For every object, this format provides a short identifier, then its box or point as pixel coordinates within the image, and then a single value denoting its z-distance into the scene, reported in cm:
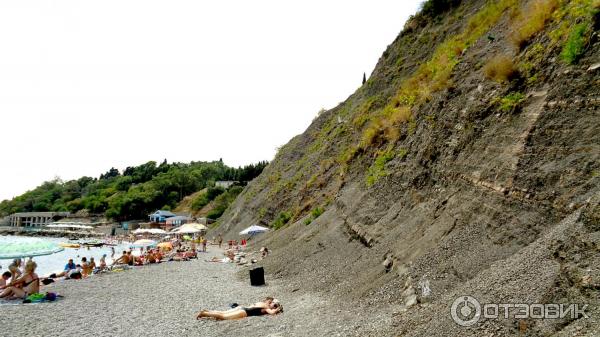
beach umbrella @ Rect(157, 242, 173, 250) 3703
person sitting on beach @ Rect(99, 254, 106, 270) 2314
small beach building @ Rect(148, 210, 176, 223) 9306
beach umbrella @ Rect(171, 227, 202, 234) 3927
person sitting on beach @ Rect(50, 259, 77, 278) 2092
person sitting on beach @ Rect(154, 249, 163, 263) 2768
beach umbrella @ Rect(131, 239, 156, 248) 3362
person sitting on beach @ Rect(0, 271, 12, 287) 1563
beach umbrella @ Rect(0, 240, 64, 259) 1836
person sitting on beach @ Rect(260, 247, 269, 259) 2286
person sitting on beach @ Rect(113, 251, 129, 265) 2573
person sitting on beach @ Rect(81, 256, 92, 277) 2141
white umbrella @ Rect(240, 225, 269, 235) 3159
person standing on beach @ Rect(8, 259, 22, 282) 1474
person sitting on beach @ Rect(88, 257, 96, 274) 2199
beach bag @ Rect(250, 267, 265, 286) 1548
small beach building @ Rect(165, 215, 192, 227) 8554
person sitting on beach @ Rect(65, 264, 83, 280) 2039
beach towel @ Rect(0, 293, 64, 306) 1360
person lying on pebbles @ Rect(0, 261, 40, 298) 1406
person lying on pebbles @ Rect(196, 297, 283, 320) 1027
